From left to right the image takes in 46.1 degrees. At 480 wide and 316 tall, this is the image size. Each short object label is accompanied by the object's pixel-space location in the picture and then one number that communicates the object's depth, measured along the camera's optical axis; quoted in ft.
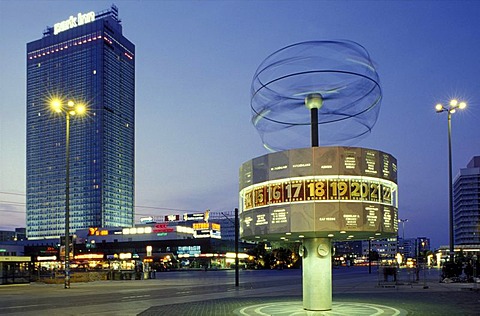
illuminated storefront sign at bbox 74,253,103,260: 566.89
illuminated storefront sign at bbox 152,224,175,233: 552.21
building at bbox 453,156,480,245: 622.87
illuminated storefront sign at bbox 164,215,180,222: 621.31
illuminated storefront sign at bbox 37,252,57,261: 595.23
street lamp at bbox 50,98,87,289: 140.97
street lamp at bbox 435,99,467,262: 141.79
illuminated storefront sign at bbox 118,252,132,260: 525.75
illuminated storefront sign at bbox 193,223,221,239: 540.11
